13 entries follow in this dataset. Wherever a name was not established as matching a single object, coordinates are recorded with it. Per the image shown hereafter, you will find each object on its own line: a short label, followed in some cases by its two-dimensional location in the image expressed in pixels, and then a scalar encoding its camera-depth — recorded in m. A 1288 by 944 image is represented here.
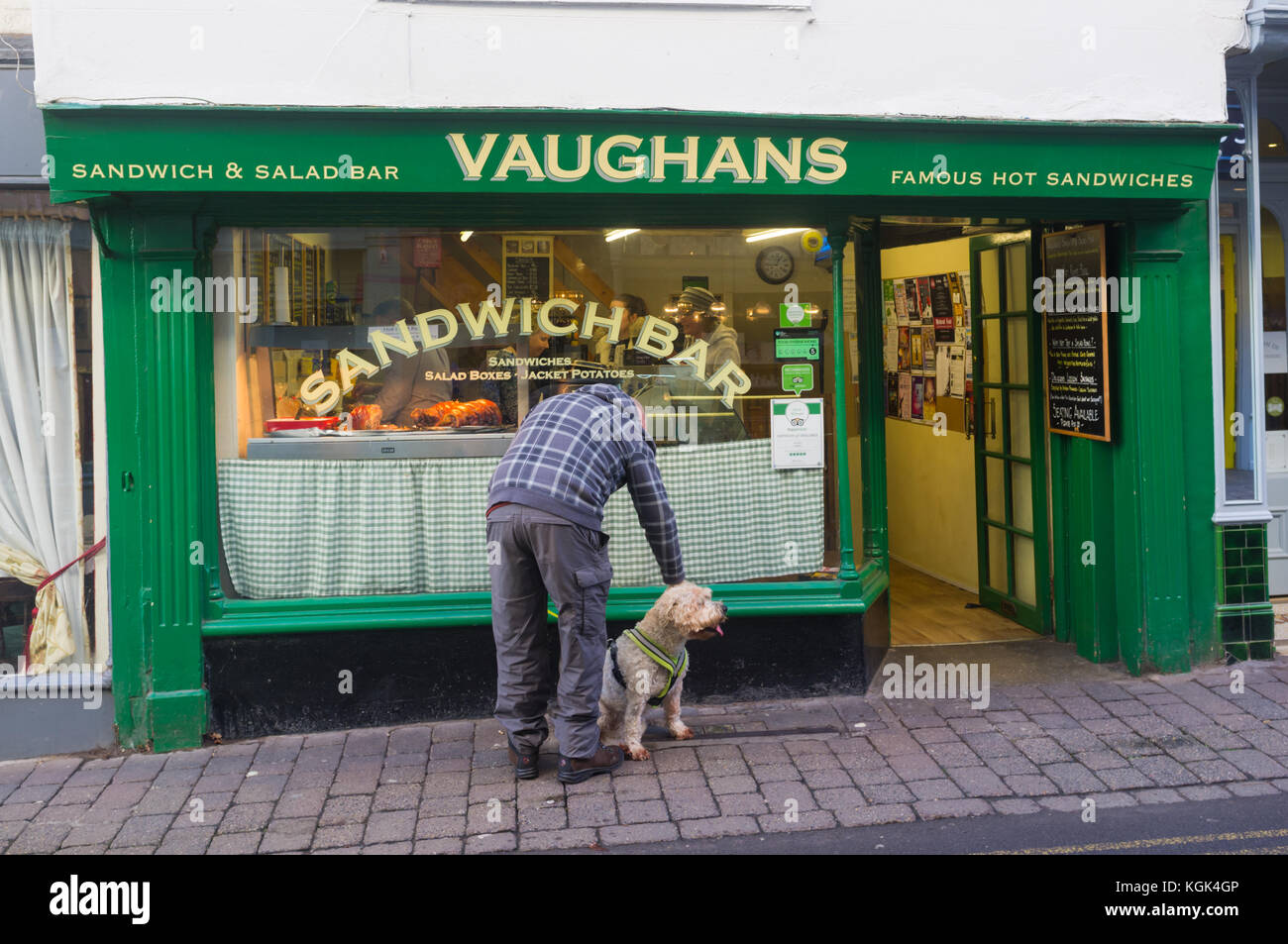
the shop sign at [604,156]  5.61
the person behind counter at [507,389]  6.53
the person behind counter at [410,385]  6.48
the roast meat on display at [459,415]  6.49
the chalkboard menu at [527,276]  6.49
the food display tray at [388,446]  6.36
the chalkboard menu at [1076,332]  6.82
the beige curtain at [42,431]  6.18
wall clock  6.60
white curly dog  5.44
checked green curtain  6.30
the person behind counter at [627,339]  6.58
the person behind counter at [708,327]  6.61
